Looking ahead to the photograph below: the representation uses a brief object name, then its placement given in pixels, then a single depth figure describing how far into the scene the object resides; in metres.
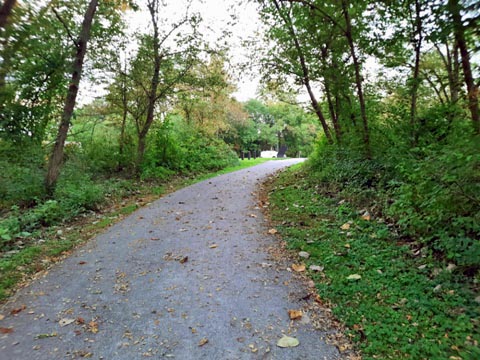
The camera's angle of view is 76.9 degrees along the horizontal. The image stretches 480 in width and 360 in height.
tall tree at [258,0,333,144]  8.39
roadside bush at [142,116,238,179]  11.70
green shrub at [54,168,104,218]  6.68
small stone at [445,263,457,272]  3.04
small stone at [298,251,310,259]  4.15
